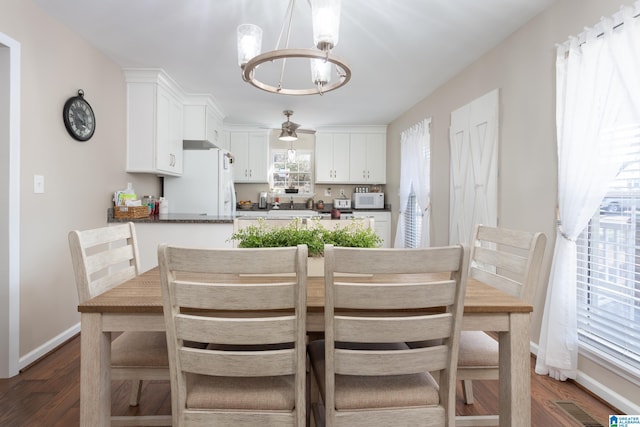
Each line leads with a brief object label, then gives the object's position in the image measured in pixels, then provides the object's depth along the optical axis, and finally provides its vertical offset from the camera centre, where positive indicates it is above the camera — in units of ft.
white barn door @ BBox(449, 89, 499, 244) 9.51 +1.29
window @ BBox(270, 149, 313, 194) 20.57 +2.36
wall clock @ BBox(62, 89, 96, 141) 8.63 +2.37
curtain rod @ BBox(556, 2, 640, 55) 5.69 +3.17
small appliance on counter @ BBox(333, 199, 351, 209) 19.21 +0.38
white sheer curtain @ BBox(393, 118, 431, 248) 13.99 +1.66
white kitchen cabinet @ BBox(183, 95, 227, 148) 14.08 +3.75
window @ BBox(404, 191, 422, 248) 15.29 -0.54
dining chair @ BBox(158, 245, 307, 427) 3.11 -1.20
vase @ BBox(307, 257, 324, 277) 4.89 -0.78
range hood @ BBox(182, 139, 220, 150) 14.44 +2.81
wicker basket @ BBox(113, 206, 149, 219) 10.68 -0.06
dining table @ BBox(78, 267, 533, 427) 3.81 -1.34
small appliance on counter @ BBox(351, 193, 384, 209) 18.90 +0.56
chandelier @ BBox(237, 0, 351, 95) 4.62 +2.34
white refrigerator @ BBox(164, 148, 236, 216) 14.14 +1.09
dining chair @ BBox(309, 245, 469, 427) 3.16 -1.21
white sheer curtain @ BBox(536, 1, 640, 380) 5.86 +1.35
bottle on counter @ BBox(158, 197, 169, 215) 13.03 +0.15
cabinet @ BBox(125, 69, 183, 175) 11.44 +2.97
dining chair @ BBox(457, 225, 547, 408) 4.52 -1.00
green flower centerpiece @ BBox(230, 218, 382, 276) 4.87 -0.39
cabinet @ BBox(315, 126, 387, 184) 19.24 +3.07
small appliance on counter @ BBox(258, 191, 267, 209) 19.75 +0.52
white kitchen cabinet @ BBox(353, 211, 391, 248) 18.71 -0.56
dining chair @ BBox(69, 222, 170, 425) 4.41 -1.77
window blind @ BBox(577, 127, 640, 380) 5.85 -1.10
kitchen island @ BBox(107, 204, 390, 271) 10.57 -0.66
